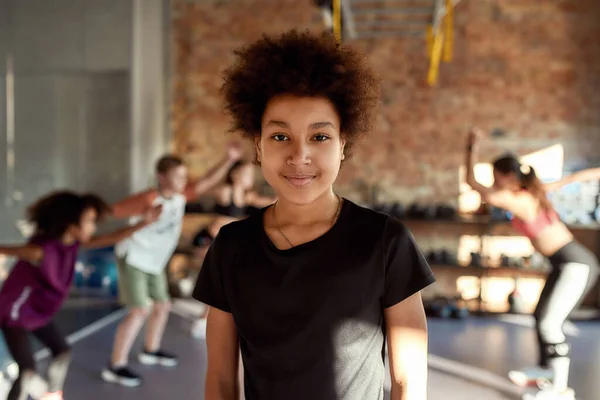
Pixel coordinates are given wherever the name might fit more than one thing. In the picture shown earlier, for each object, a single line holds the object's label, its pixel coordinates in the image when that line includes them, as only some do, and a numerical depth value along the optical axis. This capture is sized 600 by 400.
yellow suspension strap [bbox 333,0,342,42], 3.21
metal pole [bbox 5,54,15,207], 3.80
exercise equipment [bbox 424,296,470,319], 5.36
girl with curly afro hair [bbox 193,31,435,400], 1.07
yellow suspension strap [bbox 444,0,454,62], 3.16
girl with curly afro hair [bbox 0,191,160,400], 2.57
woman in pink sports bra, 3.23
